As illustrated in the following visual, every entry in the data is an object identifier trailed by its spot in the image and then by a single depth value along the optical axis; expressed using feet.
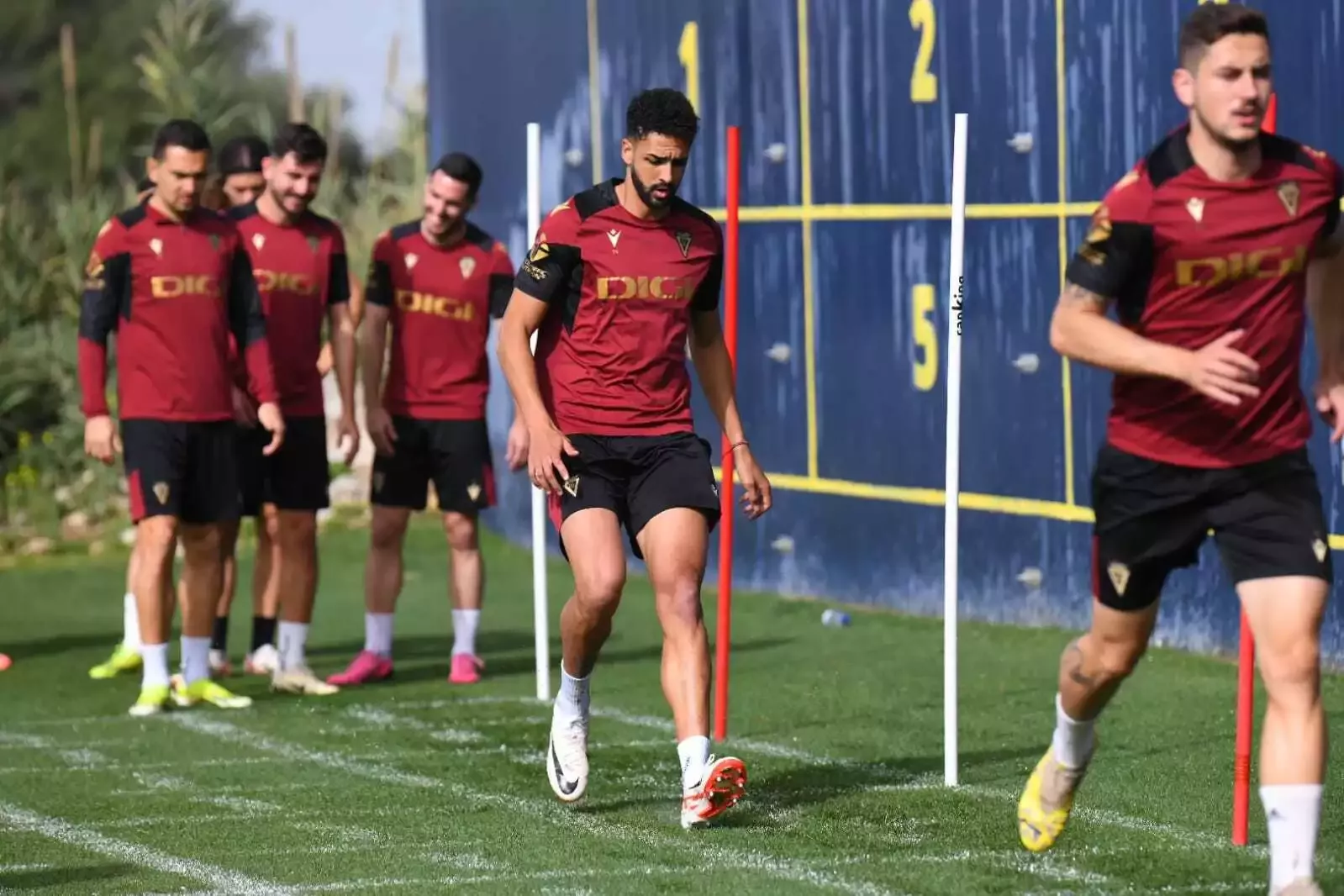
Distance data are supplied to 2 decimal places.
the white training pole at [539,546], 68.38
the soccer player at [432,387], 78.59
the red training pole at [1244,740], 47.60
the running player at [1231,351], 40.65
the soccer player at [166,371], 71.92
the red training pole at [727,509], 60.39
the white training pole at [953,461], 54.60
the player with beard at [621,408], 52.95
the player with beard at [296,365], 77.87
